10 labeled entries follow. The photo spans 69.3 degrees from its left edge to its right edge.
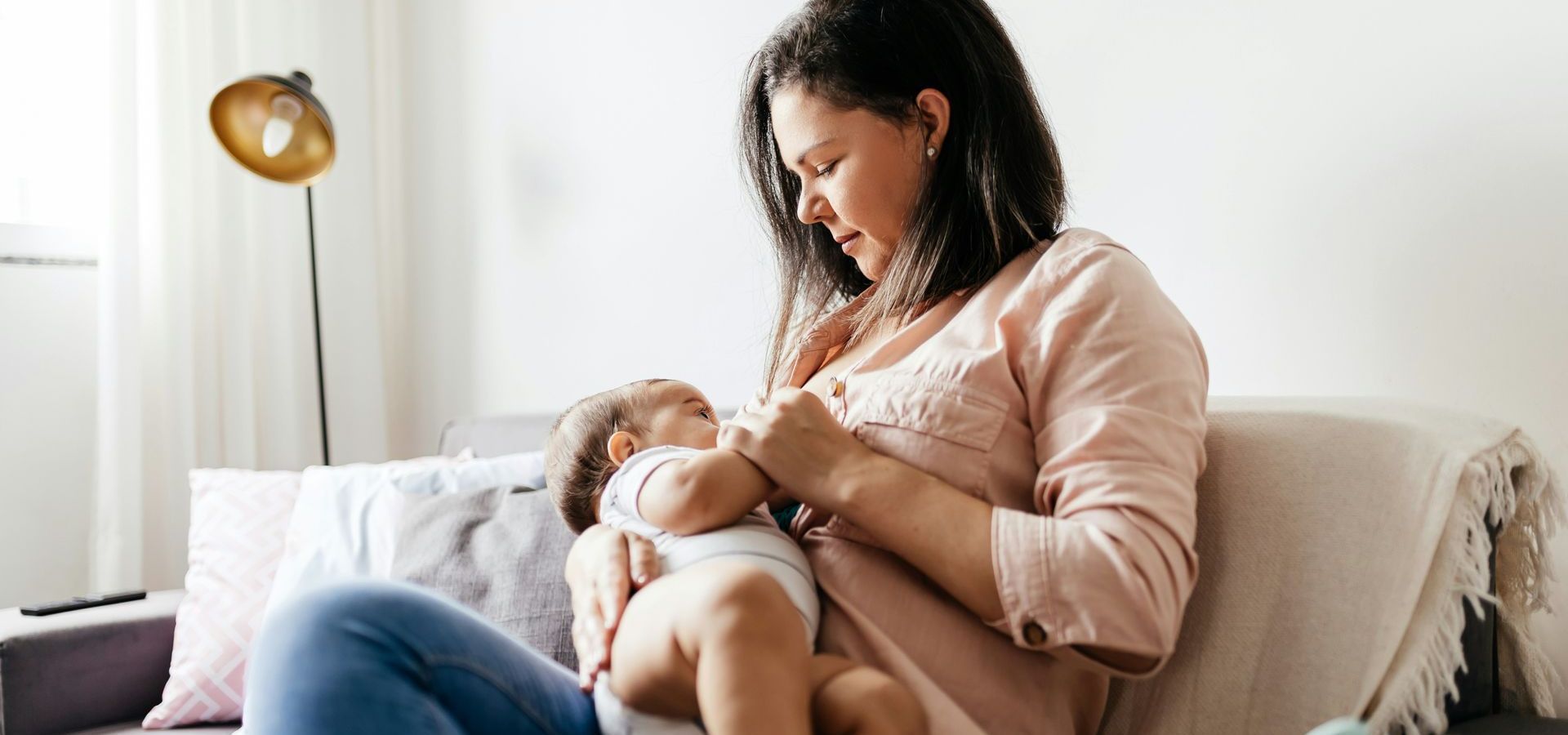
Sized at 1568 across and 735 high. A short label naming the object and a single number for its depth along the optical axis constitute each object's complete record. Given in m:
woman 0.91
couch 1.66
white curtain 2.47
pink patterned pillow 1.72
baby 0.86
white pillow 1.75
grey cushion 1.50
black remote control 1.77
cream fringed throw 0.96
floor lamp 2.36
